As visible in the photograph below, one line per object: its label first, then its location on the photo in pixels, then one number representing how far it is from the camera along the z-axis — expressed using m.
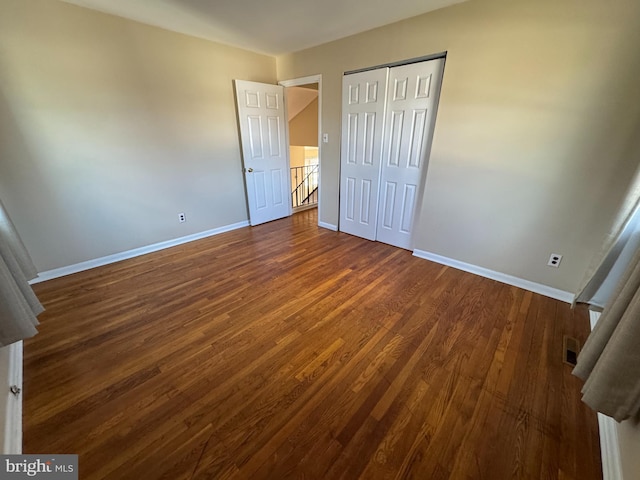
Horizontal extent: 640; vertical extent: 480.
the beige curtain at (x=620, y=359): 0.86
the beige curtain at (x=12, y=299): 1.14
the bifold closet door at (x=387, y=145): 2.55
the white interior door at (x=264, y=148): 3.40
